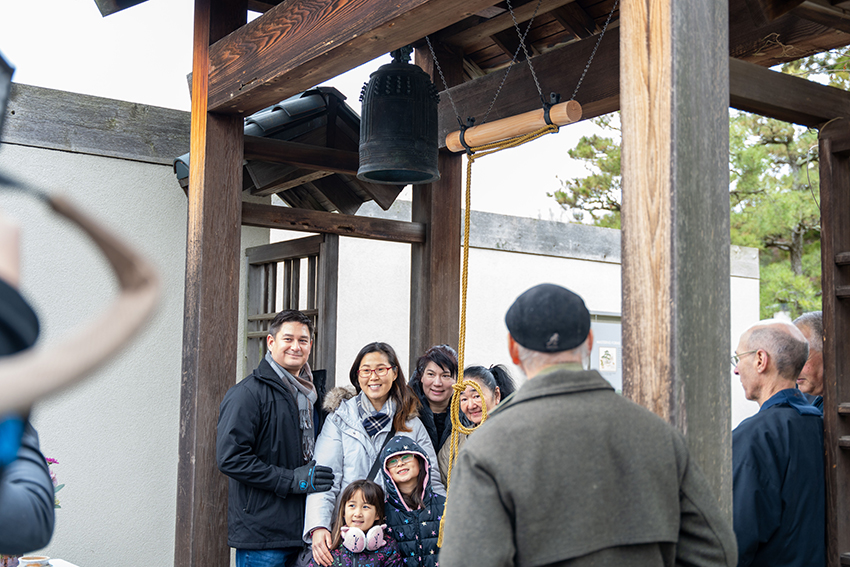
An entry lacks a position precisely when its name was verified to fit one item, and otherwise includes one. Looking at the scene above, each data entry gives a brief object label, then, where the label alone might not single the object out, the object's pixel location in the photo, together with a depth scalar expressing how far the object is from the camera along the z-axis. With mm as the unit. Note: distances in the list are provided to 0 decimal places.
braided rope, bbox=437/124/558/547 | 2844
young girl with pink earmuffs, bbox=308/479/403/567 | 2887
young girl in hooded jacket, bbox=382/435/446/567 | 2951
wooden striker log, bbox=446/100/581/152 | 2764
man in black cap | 1410
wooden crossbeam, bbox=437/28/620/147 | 3467
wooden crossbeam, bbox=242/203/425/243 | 3803
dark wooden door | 4723
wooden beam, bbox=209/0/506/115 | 2330
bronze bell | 3188
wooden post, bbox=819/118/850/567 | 2496
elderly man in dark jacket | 2336
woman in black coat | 3479
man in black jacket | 2992
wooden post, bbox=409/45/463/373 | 4305
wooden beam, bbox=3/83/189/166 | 4391
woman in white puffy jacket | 3022
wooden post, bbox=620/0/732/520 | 1660
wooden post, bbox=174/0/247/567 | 3314
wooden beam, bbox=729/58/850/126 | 2375
